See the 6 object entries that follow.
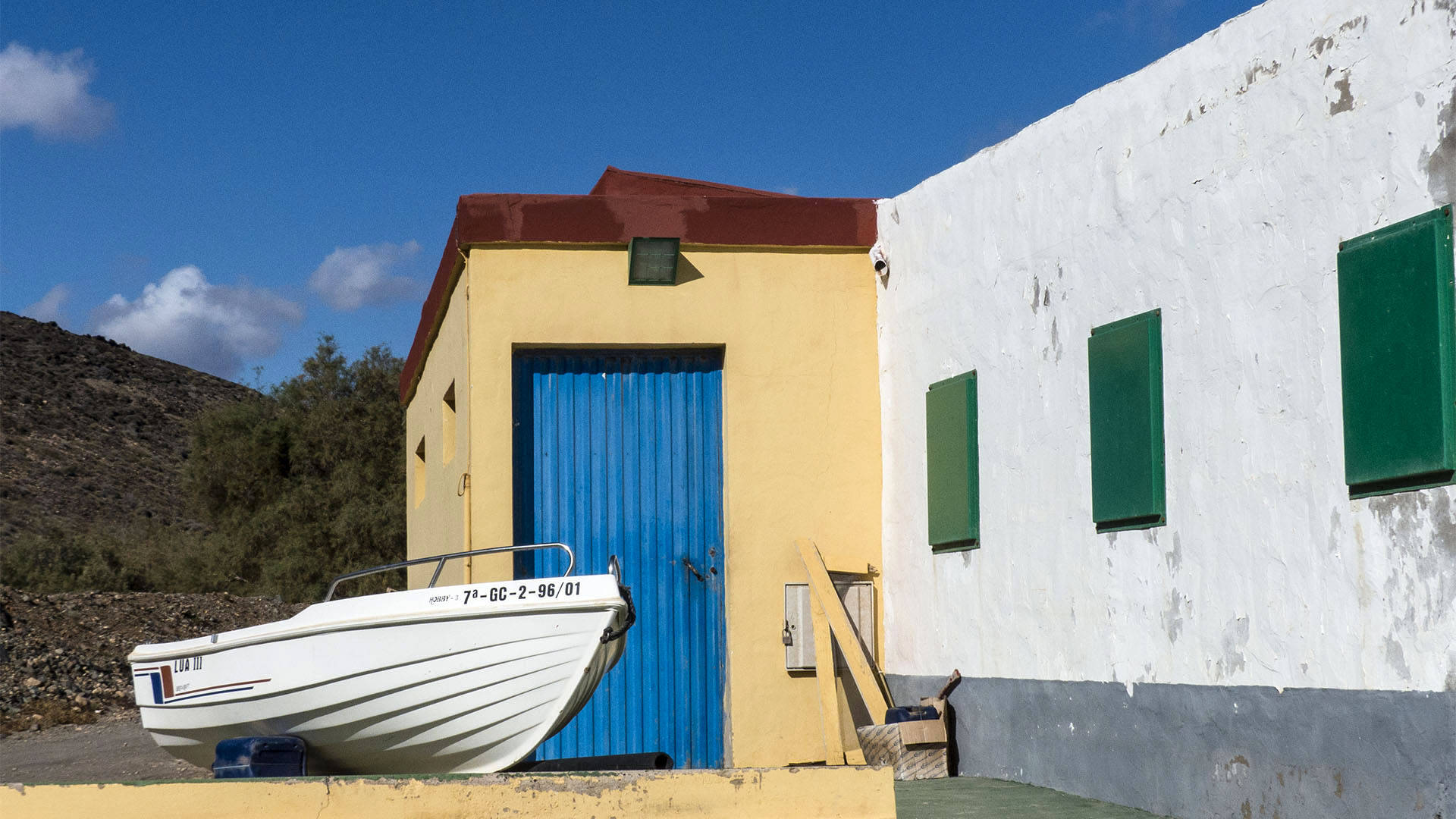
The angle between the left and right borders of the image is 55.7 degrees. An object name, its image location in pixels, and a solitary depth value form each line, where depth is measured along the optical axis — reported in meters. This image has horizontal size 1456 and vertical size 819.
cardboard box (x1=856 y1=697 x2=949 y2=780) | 7.74
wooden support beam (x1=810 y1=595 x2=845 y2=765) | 8.41
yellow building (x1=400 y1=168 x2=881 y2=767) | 8.84
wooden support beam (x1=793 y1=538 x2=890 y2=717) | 8.39
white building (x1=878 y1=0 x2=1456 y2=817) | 4.85
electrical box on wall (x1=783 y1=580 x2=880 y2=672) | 8.87
